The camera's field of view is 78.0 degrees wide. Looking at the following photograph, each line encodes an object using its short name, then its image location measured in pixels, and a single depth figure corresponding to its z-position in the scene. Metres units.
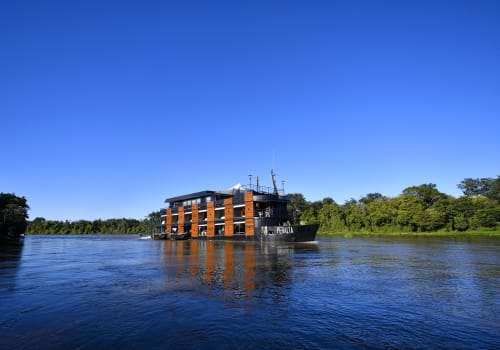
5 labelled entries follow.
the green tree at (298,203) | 129.54
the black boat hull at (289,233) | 54.50
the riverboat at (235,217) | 56.38
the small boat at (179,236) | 78.38
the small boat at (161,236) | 85.23
